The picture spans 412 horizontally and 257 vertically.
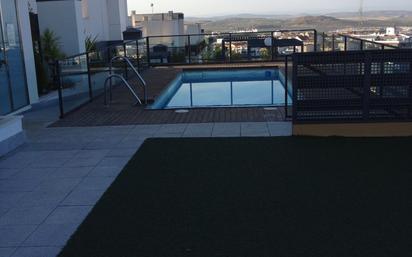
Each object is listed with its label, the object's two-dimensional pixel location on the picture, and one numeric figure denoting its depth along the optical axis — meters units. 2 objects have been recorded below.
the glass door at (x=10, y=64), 8.80
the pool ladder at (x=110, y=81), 9.84
